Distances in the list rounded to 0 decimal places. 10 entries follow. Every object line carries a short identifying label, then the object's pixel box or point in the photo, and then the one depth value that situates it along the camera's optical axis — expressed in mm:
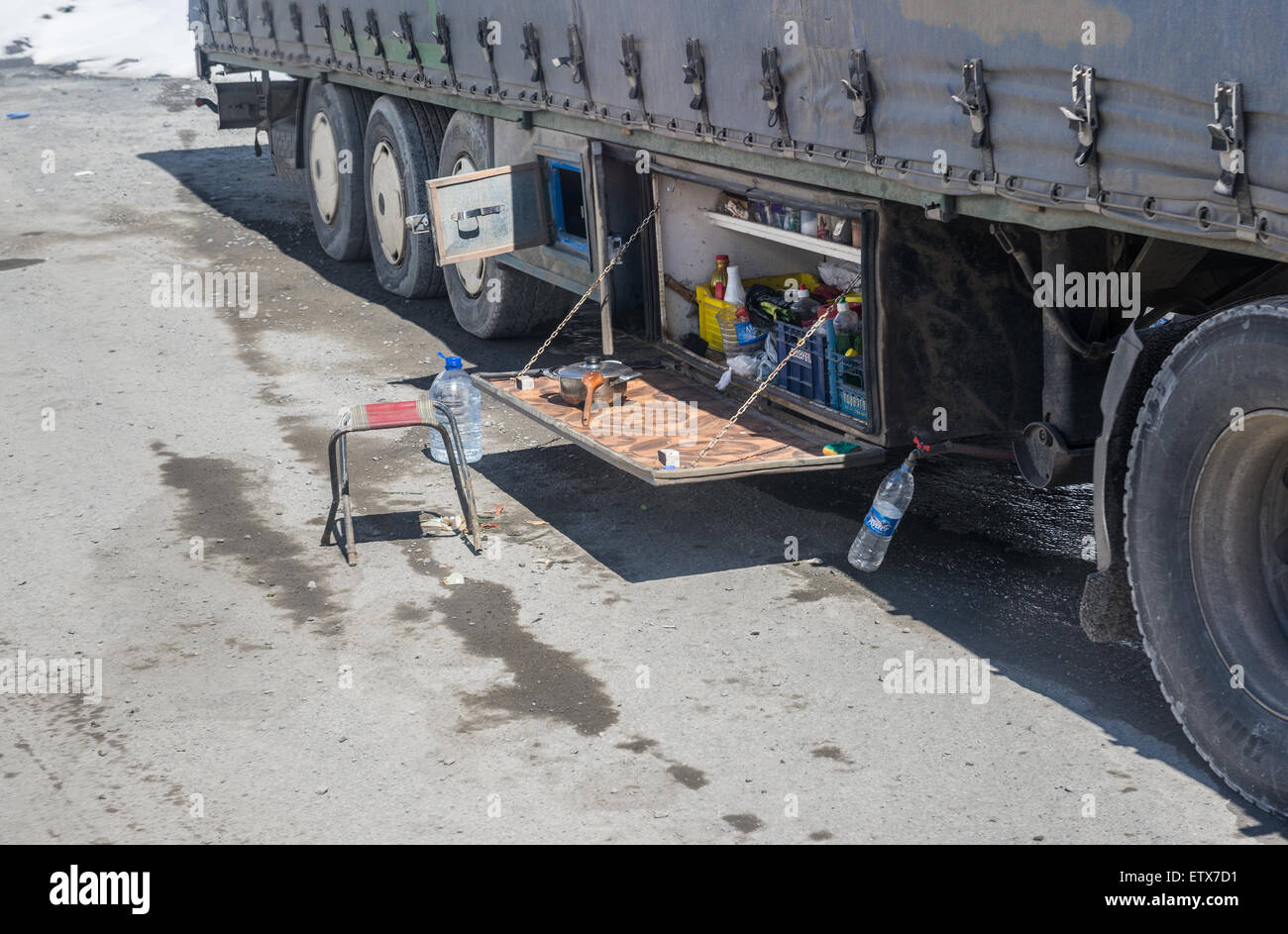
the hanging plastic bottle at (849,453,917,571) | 6453
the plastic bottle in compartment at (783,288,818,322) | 7539
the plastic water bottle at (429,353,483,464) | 8594
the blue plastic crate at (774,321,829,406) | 7039
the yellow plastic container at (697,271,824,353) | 8219
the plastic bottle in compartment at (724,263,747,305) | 8062
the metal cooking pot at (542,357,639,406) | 7828
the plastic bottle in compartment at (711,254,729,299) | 8242
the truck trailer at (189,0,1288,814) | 4477
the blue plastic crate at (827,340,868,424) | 6750
